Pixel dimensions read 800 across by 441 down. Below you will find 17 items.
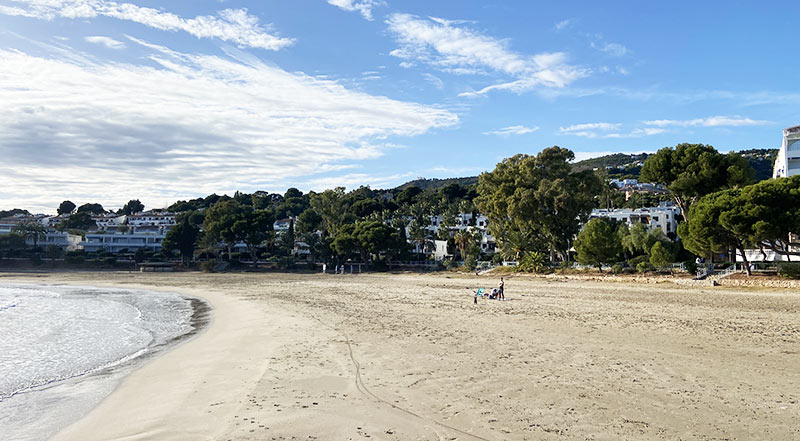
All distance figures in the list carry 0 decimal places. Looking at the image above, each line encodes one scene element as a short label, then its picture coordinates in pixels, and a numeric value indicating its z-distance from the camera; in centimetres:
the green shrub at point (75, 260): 8612
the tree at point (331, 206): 8025
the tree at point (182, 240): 8300
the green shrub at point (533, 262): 4871
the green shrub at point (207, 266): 7581
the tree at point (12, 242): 9075
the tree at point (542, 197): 4797
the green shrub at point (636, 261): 4362
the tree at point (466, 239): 6606
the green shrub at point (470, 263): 5916
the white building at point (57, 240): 10100
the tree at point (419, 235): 7481
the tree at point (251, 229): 7738
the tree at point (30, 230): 9494
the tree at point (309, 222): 8184
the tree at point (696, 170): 4172
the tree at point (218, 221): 7894
